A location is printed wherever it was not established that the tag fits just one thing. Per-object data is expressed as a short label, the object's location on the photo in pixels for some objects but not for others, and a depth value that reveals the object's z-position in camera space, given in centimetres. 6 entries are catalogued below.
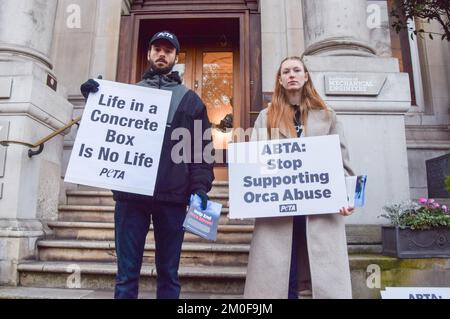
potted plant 374
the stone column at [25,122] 449
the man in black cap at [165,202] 260
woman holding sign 249
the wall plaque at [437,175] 554
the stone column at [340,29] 491
